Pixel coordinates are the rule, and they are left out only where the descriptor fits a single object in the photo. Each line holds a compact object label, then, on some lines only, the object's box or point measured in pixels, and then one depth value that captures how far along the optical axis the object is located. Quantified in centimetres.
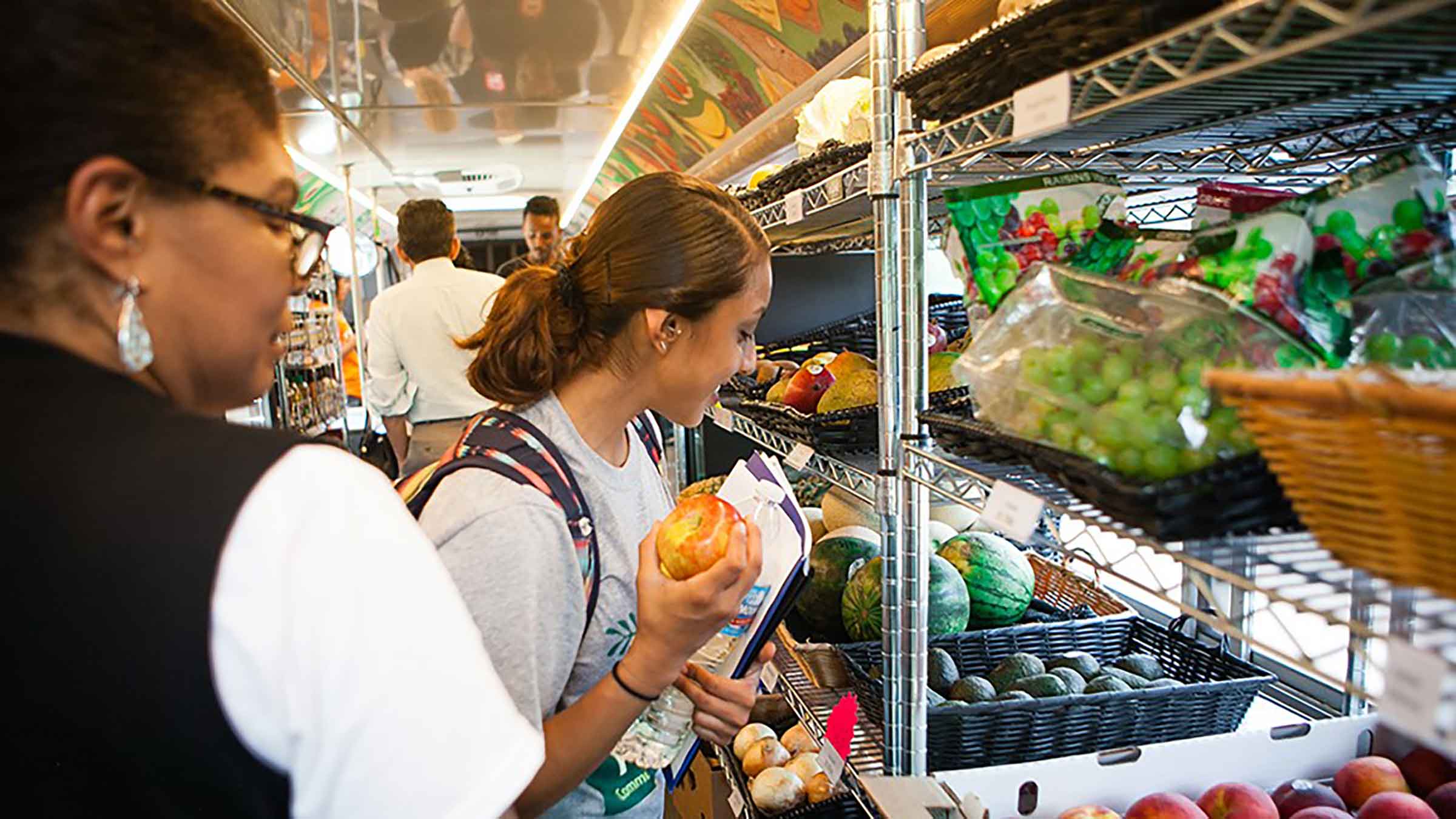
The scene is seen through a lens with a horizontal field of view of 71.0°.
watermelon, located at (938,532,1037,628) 213
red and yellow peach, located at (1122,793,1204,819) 141
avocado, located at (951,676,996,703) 176
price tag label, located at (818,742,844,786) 172
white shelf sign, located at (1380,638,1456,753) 64
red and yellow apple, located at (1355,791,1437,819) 128
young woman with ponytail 137
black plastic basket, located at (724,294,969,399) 250
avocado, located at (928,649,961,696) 185
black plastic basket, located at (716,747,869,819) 203
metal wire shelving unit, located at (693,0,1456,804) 80
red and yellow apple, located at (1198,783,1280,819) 141
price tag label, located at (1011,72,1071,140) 102
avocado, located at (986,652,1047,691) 181
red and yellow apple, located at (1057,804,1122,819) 145
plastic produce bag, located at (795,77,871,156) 219
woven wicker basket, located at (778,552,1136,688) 208
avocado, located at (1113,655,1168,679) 183
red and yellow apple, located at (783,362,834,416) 226
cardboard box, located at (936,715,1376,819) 150
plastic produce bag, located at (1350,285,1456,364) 89
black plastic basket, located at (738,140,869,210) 190
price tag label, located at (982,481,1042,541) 114
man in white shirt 438
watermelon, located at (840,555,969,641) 203
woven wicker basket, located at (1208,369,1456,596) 65
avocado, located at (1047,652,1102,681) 183
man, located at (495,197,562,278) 511
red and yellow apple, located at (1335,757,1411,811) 143
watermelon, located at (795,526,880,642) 230
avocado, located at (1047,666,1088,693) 174
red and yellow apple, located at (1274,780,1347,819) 142
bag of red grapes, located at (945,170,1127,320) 132
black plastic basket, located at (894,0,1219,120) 92
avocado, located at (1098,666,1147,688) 176
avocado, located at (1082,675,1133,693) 171
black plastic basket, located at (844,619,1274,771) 168
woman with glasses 68
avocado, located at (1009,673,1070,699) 172
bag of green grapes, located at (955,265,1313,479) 96
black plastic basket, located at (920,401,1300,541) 91
